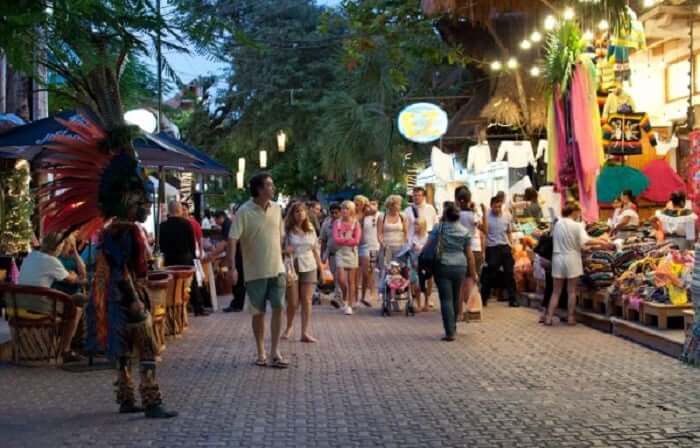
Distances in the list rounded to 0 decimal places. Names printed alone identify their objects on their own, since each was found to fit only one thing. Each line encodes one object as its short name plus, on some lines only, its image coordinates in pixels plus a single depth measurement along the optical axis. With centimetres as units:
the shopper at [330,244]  1493
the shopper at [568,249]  1224
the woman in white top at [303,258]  1137
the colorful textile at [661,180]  1513
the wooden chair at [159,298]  996
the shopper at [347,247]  1452
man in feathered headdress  720
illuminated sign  2138
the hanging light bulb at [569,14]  1427
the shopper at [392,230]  1509
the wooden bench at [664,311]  1051
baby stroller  1445
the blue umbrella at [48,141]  1057
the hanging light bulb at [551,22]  1598
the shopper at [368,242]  1559
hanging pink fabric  1524
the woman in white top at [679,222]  1316
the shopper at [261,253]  937
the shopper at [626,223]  1404
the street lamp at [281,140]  3488
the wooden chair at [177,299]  1143
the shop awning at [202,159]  1343
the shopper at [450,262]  1134
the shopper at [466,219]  1315
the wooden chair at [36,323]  962
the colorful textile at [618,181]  1484
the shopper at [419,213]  1519
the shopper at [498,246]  1509
